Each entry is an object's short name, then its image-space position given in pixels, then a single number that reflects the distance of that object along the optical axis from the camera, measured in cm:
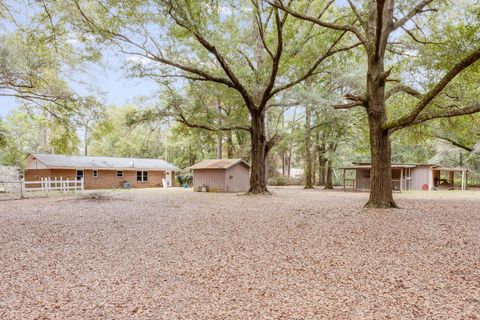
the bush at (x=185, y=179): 3222
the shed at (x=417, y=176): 2653
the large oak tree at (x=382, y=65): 885
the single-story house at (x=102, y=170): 2378
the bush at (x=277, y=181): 3347
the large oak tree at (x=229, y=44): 957
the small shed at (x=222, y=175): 2200
